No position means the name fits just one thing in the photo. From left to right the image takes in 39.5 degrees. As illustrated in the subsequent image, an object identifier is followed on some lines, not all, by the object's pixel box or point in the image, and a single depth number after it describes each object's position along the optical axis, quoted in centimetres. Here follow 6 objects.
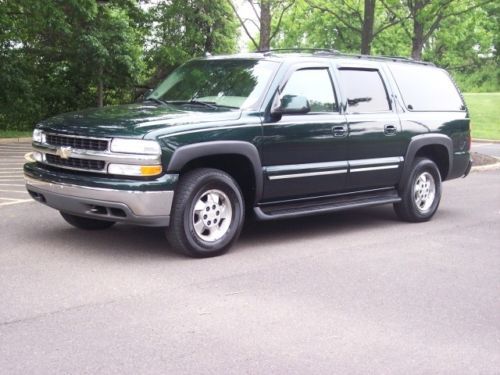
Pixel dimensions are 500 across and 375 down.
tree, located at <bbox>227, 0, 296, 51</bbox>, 1659
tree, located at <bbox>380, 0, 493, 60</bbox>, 1642
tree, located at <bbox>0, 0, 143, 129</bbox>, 1836
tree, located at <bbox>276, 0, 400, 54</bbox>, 1630
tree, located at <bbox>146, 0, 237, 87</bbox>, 2517
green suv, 592
